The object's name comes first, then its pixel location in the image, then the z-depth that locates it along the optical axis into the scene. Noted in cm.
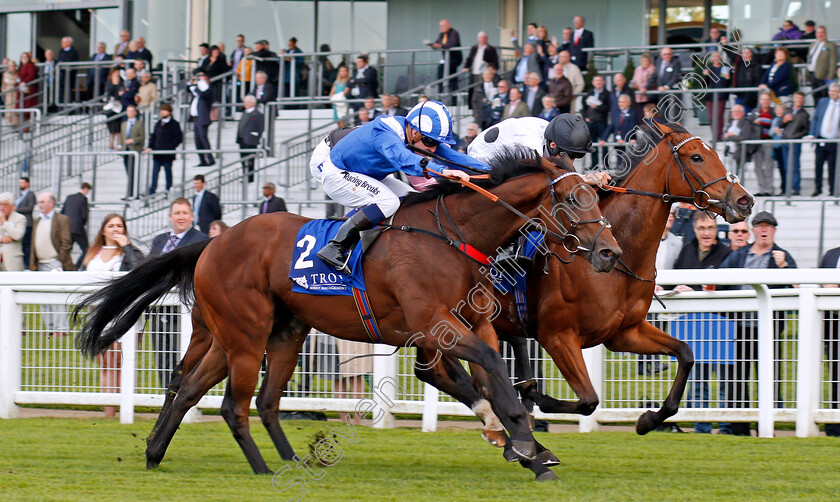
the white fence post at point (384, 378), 643
